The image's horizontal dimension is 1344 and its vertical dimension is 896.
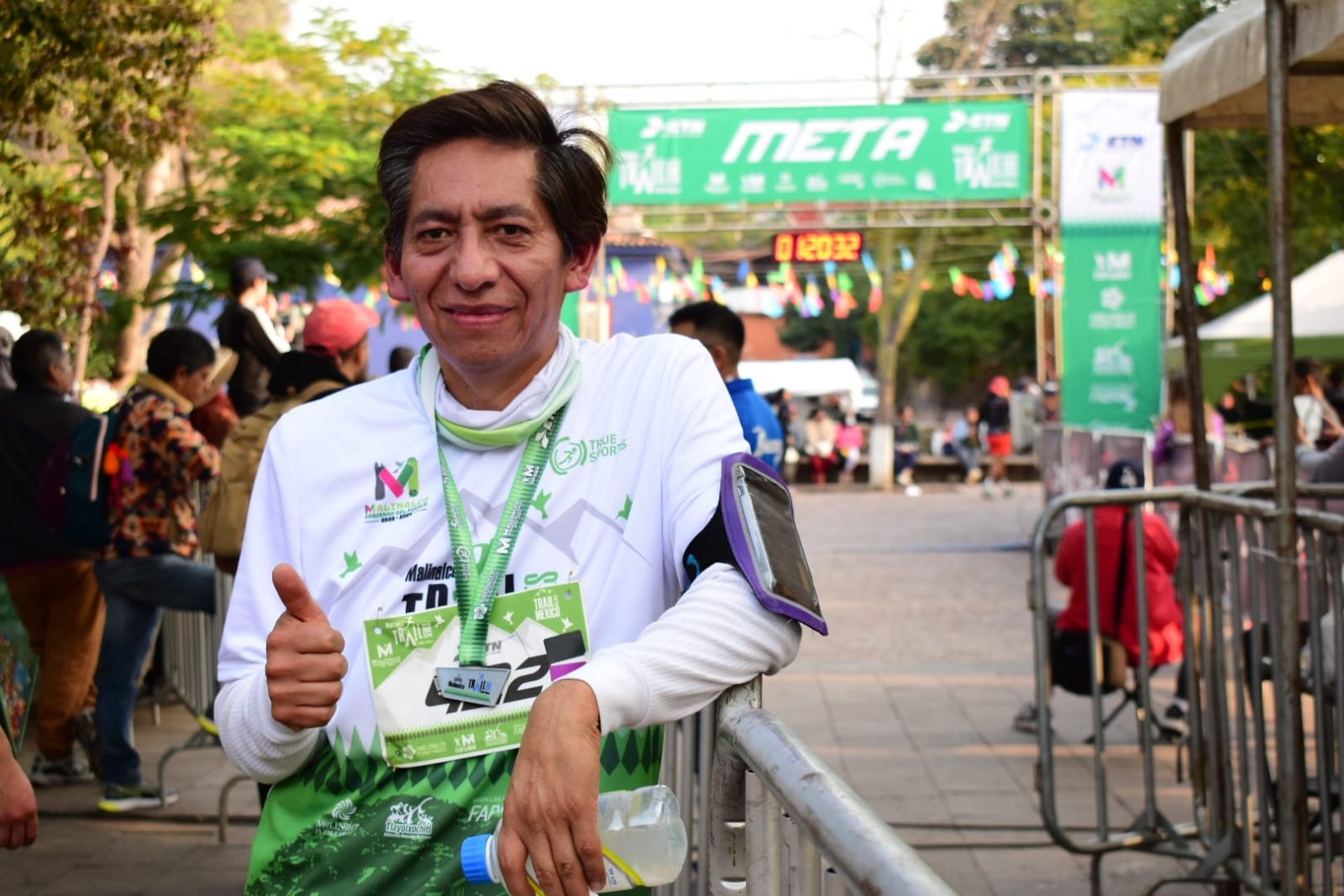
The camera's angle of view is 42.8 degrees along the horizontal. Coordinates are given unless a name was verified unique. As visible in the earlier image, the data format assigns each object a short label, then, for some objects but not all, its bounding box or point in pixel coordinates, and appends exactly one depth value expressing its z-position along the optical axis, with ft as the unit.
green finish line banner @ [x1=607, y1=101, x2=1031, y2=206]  63.10
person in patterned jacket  21.83
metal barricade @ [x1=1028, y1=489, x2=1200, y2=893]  18.17
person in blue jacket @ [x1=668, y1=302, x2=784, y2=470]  20.70
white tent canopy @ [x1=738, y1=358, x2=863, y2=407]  161.89
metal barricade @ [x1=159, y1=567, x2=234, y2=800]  21.79
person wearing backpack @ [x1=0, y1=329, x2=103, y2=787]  22.77
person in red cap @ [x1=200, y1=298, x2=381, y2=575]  19.38
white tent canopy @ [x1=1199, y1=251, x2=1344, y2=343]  50.19
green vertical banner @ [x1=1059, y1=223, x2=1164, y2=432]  57.67
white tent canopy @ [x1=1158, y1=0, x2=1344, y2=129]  14.46
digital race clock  75.77
